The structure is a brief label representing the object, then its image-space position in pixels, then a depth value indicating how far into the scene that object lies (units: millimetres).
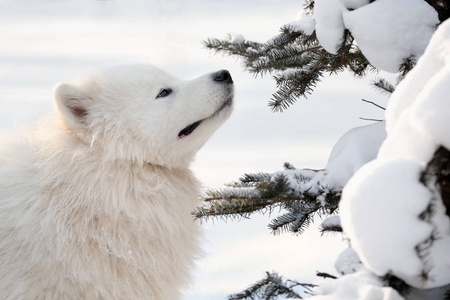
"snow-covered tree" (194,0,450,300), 3220
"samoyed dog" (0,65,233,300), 4323
